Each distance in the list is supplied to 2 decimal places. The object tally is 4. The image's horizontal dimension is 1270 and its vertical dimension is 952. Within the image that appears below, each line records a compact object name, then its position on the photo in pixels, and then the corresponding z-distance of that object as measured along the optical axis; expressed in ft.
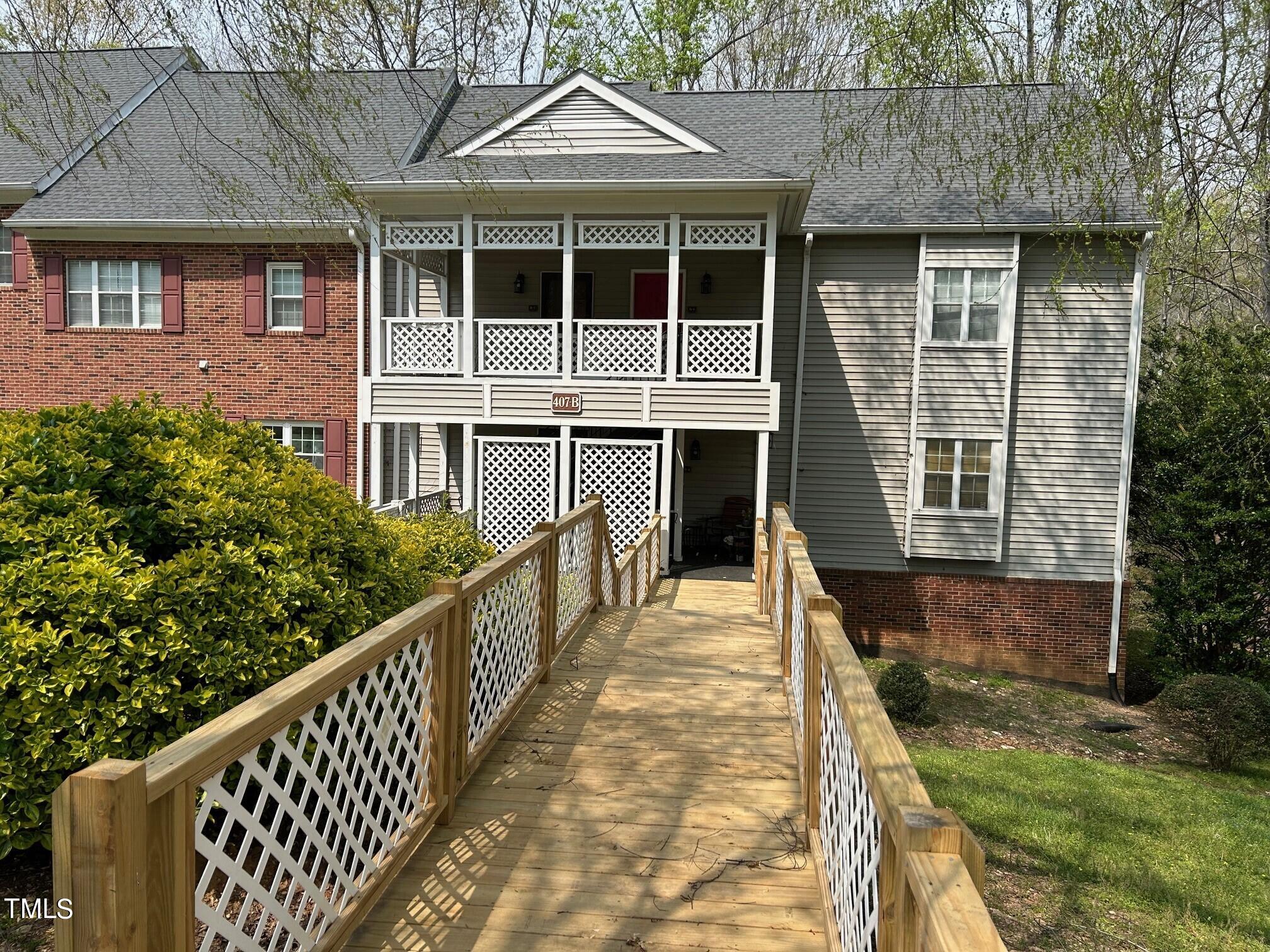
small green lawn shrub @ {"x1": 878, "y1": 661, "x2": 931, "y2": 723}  38.01
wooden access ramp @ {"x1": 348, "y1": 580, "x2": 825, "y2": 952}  10.50
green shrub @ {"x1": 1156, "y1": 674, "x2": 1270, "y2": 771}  36.76
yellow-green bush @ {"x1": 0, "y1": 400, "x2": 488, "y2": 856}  11.40
